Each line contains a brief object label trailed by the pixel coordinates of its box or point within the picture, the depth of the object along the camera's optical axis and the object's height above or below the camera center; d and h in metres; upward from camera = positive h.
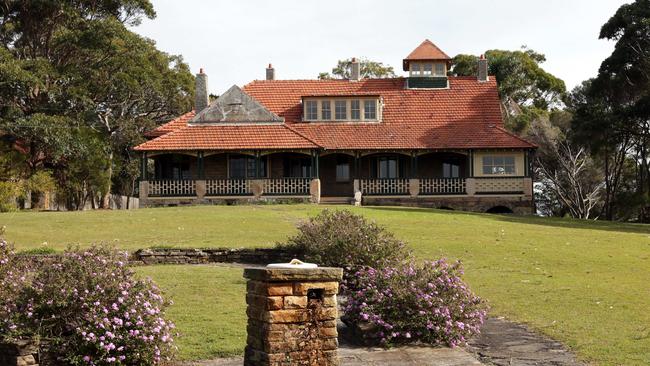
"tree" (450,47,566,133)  59.66 +8.24
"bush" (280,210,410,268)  13.23 -1.04
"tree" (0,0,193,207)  37.25 +6.14
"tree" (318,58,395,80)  64.88 +9.71
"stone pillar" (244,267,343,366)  7.17 -1.20
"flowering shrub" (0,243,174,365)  8.05 -1.34
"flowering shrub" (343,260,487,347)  9.38 -1.50
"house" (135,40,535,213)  36.94 +1.75
